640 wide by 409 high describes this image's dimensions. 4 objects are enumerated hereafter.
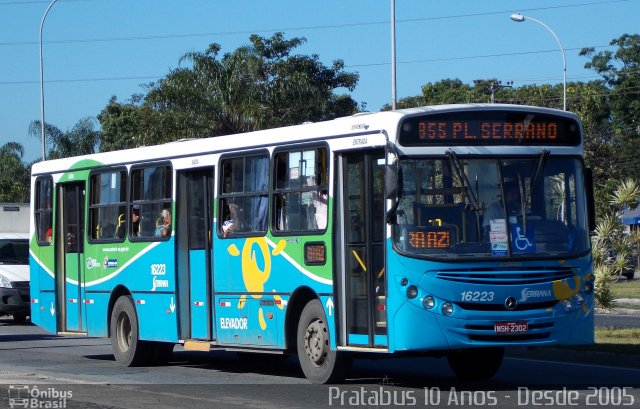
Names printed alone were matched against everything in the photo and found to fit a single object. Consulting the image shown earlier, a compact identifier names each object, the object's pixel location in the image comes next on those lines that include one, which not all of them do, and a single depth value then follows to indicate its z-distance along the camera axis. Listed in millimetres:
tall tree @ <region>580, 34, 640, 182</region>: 66000
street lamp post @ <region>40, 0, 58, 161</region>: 42422
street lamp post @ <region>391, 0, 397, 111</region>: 31511
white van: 27016
